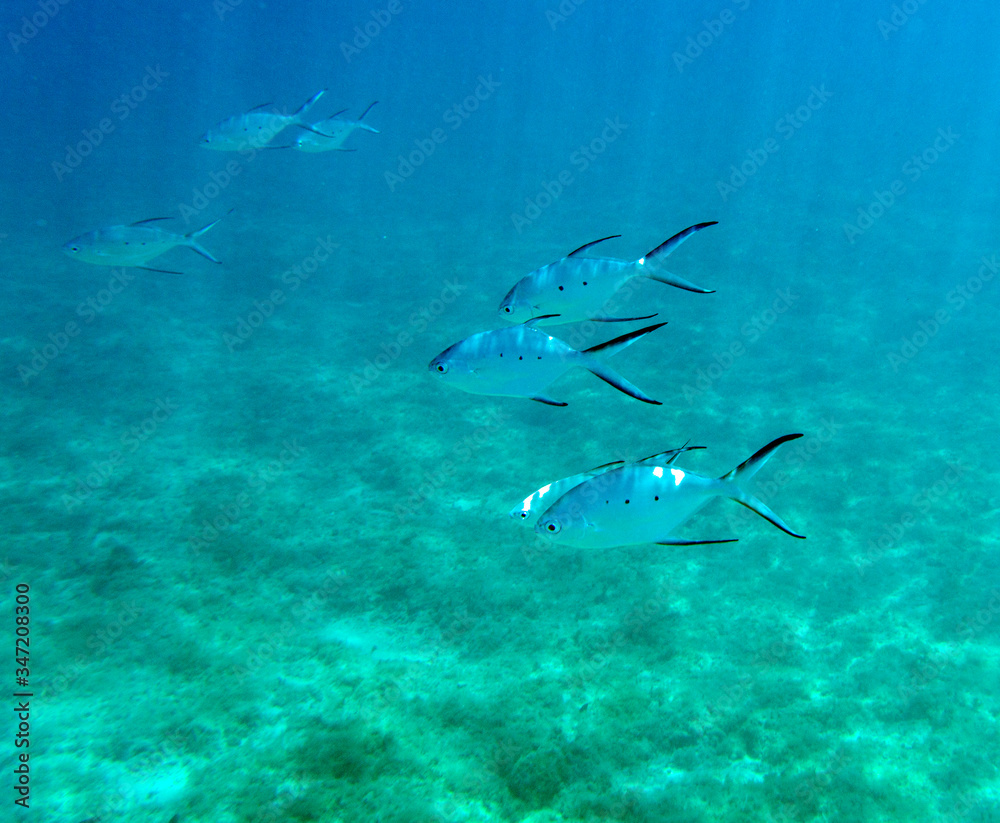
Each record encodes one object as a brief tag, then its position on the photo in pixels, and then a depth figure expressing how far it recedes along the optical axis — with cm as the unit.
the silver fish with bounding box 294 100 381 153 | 799
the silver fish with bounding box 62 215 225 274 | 582
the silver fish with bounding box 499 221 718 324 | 360
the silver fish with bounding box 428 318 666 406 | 331
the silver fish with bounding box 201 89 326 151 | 752
